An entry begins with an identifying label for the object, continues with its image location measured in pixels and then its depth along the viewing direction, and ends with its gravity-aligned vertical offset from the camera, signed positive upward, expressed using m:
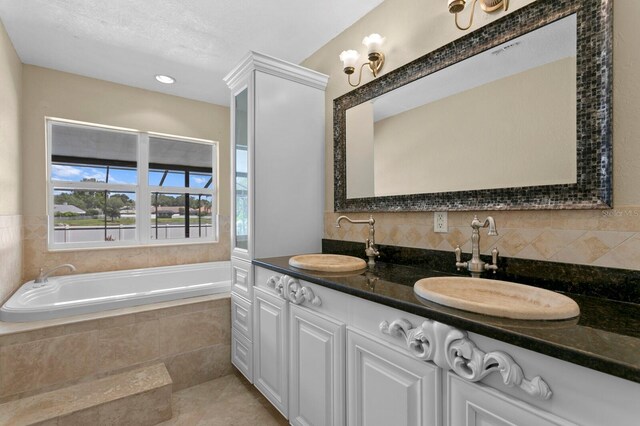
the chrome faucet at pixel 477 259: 1.30 -0.21
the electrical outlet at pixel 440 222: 1.58 -0.06
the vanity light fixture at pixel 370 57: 1.86 +1.00
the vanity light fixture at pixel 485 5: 1.38 +0.96
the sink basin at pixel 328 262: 1.55 -0.29
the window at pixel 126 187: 3.06 +0.27
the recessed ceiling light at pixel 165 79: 3.01 +1.34
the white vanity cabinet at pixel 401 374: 0.67 -0.50
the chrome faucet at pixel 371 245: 1.78 -0.21
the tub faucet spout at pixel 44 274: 2.62 -0.57
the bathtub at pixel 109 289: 1.92 -0.66
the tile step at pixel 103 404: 1.60 -1.07
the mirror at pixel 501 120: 1.11 +0.43
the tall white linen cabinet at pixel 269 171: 2.08 +0.30
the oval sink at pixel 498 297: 0.80 -0.28
